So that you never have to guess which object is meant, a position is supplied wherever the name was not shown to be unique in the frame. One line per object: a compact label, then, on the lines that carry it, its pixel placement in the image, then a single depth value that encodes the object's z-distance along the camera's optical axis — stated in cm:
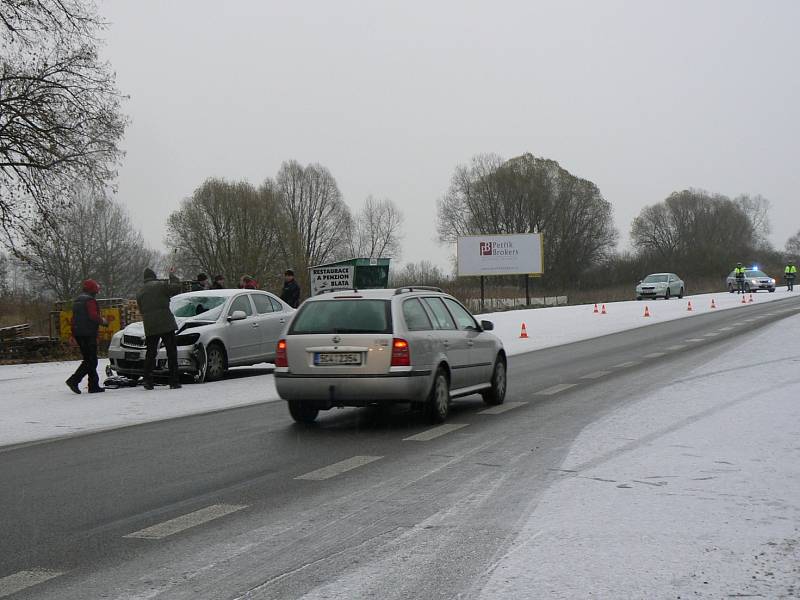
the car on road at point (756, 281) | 6388
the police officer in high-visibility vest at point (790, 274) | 6406
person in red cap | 1526
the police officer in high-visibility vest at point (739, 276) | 6142
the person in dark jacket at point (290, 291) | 2302
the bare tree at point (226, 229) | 7144
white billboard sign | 6012
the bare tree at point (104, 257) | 6344
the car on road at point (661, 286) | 5706
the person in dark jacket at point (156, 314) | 1495
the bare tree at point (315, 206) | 8788
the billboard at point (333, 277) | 2853
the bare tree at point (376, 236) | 9331
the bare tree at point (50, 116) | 2589
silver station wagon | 1024
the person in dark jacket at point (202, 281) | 2070
